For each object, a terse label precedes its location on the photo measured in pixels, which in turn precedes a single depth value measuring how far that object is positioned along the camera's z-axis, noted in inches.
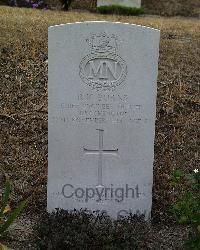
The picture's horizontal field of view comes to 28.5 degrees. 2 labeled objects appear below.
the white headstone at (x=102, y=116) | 97.6
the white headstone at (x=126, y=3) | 358.9
